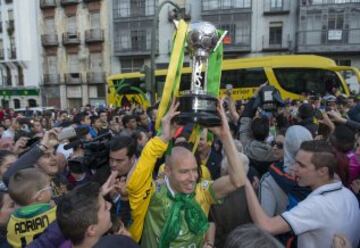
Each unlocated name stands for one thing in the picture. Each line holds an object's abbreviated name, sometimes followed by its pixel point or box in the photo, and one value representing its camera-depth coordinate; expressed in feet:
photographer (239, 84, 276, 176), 11.85
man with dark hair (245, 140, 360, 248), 6.59
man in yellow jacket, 7.19
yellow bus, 50.44
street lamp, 37.36
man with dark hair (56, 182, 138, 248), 5.87
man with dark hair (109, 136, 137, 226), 9.39
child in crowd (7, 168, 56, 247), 7.10
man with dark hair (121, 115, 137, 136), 21.68
